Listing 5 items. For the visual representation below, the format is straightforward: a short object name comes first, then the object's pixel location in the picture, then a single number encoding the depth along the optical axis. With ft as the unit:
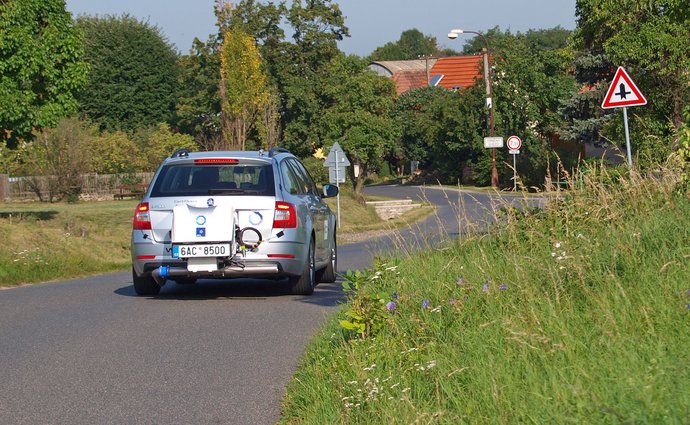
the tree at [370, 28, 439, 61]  581.12
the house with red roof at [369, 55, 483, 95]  375.04
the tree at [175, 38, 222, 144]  271.69
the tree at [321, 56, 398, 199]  215.92
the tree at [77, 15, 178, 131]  297.94
